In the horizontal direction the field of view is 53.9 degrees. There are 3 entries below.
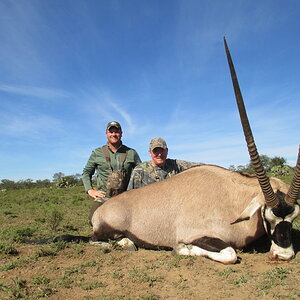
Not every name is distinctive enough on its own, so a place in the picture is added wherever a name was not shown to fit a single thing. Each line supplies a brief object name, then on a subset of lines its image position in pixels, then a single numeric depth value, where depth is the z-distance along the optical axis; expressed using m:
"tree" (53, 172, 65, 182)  64.39
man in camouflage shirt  6.09
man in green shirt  6.52
